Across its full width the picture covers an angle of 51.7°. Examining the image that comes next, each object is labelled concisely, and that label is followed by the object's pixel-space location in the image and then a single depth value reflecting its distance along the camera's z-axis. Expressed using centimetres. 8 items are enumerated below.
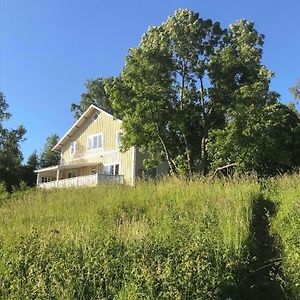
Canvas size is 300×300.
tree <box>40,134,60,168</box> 4257
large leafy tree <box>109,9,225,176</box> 1934
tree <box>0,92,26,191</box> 3401
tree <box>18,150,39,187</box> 3648
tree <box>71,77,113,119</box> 4049
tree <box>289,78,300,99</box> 3133
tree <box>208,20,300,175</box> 1739
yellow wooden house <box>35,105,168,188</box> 2475
